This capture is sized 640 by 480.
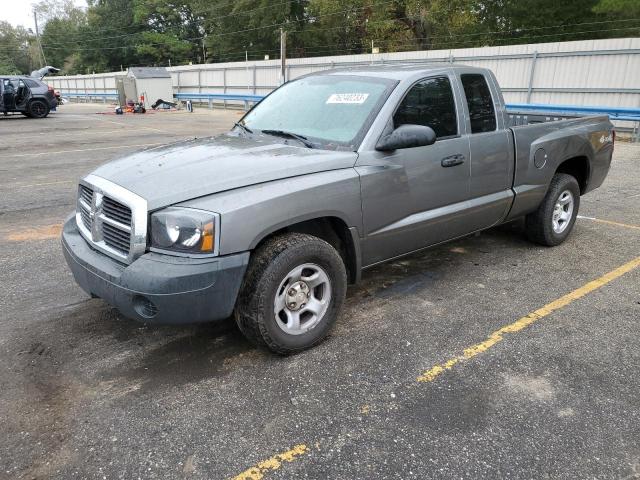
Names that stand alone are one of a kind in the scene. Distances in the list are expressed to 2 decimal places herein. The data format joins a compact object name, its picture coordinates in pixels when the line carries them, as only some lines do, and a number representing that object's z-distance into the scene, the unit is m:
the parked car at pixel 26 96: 21.95
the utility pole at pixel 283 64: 25.65
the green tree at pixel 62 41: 74.31
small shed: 30.34
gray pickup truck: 2.92
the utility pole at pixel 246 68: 30.23
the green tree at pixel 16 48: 95.25
